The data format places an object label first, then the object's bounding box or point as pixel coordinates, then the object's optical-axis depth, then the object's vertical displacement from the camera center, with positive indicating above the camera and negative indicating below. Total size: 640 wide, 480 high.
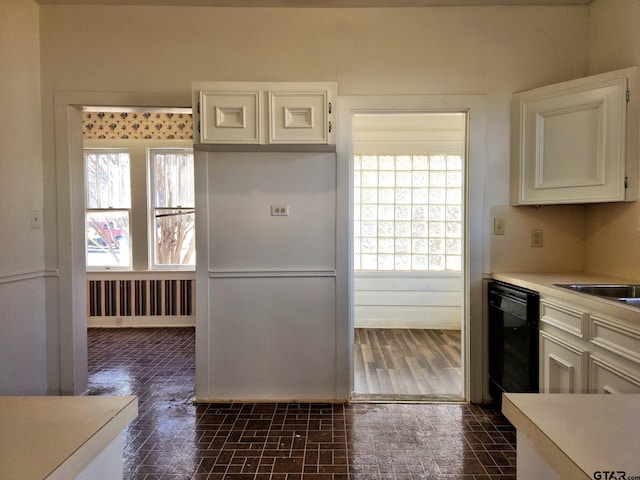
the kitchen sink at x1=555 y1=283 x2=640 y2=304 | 2.13 -0.34
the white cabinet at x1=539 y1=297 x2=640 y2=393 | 1.57 -0.57
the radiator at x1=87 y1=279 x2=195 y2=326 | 4.84 -0.89
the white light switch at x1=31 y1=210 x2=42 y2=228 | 2.63 +0.08
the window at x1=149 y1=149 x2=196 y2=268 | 4.89 +0.30
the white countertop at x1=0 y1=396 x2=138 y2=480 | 0.58 -0.35
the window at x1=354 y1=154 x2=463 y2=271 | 4.83 +0.22
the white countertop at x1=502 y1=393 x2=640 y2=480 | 0.57 -0.35
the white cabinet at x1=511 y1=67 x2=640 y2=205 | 2.19 +0.54
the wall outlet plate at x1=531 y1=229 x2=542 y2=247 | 2.70 -0.06
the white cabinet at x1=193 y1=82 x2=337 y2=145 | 2.44 +0.74
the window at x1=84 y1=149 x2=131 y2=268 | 4.90 +0.30
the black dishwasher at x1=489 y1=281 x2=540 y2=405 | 2.21 -0.69
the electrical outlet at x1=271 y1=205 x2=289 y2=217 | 2.71 +0.15
